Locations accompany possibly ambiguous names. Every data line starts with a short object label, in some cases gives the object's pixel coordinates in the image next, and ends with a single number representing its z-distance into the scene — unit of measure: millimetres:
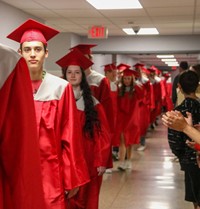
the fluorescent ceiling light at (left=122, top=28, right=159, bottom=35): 12185
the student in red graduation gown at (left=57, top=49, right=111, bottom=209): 3863
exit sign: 10664
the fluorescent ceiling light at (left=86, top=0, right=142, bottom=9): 7977
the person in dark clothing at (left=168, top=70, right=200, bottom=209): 3914
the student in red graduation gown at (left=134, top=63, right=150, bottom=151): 9909
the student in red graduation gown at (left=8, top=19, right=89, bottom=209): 2865
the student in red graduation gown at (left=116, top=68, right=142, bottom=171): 7840
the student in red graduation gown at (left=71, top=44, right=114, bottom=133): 5688
